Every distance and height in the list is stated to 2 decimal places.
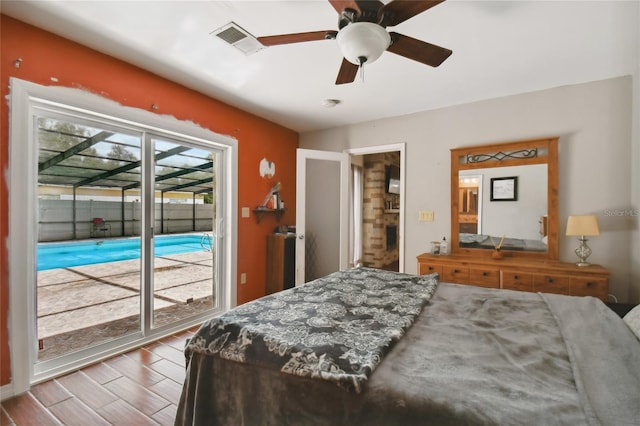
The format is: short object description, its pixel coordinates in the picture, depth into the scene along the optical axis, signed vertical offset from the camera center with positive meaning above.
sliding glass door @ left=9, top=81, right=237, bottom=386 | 1.93 -0.08
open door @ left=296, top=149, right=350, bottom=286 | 3.86 -0.04
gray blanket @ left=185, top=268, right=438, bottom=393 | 1.00 -0.50
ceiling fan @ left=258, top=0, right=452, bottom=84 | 1.36 +0.94
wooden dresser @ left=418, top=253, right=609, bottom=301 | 2.44 -0.57
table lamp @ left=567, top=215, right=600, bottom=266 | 2.51 -0.14
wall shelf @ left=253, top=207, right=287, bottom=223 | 3.74 -0.01
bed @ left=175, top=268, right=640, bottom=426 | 0.81 -0.52
